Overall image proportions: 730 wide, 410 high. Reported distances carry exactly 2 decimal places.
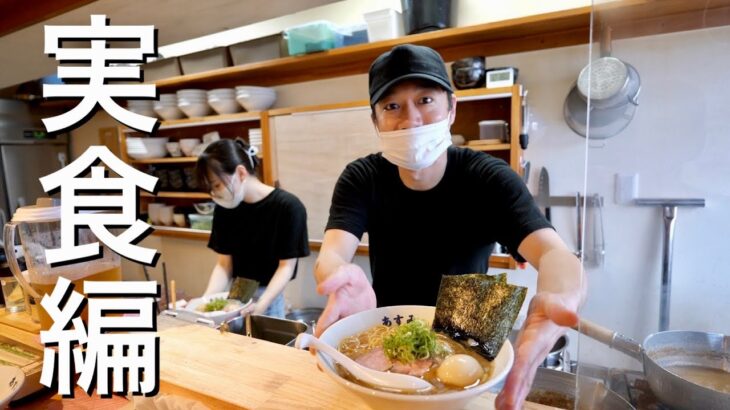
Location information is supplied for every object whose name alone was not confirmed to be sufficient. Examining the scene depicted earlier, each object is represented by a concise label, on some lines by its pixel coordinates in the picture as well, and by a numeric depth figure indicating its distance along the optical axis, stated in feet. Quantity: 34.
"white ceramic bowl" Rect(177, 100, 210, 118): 10.93
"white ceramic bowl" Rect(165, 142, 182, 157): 11.82
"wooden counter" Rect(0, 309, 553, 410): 2.88
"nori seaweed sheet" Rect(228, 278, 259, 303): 6.80
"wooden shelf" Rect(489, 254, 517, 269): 7.56
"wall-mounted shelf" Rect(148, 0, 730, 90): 5.72
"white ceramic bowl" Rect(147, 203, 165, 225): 12.73
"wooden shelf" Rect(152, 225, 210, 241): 11.51
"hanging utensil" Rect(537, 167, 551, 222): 7.53
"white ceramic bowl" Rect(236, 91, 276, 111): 9.89
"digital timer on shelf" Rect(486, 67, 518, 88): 7.02
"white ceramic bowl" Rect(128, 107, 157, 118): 12.01
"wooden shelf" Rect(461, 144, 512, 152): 7.23
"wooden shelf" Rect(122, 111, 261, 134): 10.02
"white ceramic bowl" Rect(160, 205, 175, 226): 12.50
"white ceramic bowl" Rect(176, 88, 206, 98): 10.89
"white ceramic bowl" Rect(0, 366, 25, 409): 2.69
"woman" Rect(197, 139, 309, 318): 7.36
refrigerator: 14.14
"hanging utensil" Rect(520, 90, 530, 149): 7.12
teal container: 8.47
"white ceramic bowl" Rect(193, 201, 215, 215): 11.54
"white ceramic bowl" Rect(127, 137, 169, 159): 11.93
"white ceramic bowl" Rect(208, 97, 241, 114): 10.36
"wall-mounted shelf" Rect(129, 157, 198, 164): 11.47
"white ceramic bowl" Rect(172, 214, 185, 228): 12.10
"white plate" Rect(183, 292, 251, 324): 5.98
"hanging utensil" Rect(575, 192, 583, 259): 7.34
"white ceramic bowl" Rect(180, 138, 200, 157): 11.39
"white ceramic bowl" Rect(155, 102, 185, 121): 11.47
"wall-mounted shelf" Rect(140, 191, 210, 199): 11.41
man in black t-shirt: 3.77
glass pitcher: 3.95
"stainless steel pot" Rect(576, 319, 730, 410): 3.51
